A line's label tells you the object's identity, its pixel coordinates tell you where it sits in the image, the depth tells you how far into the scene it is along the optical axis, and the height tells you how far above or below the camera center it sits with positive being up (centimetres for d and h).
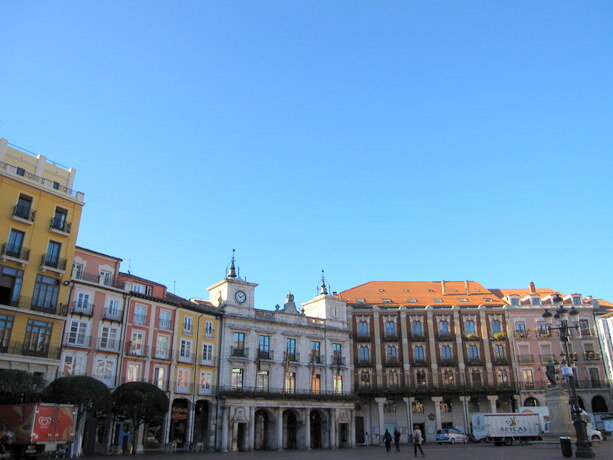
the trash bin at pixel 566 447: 2462 -91
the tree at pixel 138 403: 3512 +151
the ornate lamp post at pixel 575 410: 2388 +74
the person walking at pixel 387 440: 3875 -93
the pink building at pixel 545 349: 6053 +869
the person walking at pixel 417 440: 3082 -74
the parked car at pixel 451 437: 5309 -98
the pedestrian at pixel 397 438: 3900 -79
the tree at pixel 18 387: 2802 +200
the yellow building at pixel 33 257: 3369 +1084
